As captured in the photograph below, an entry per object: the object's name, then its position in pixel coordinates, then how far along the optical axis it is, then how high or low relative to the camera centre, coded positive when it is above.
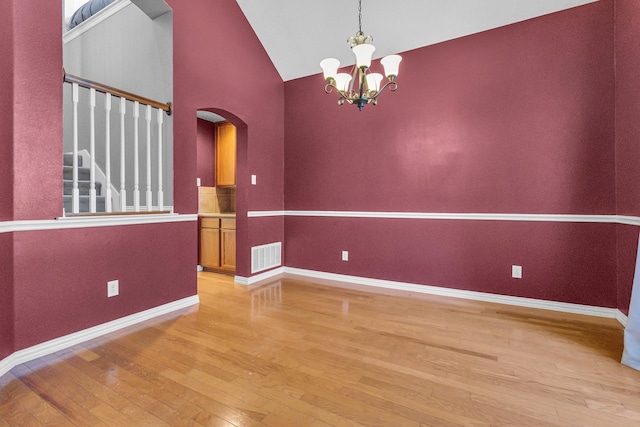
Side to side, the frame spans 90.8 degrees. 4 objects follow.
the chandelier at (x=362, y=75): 2.38 +1.08
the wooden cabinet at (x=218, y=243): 4.11 -0.46
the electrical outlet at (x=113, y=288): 2.41 -0.60
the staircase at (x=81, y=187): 2.92 +0.24
